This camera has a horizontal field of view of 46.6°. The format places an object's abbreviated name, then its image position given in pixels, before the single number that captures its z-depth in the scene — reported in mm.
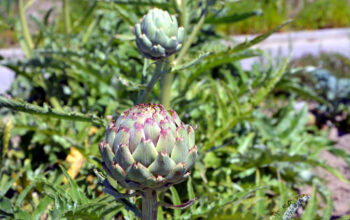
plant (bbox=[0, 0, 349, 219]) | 1038
